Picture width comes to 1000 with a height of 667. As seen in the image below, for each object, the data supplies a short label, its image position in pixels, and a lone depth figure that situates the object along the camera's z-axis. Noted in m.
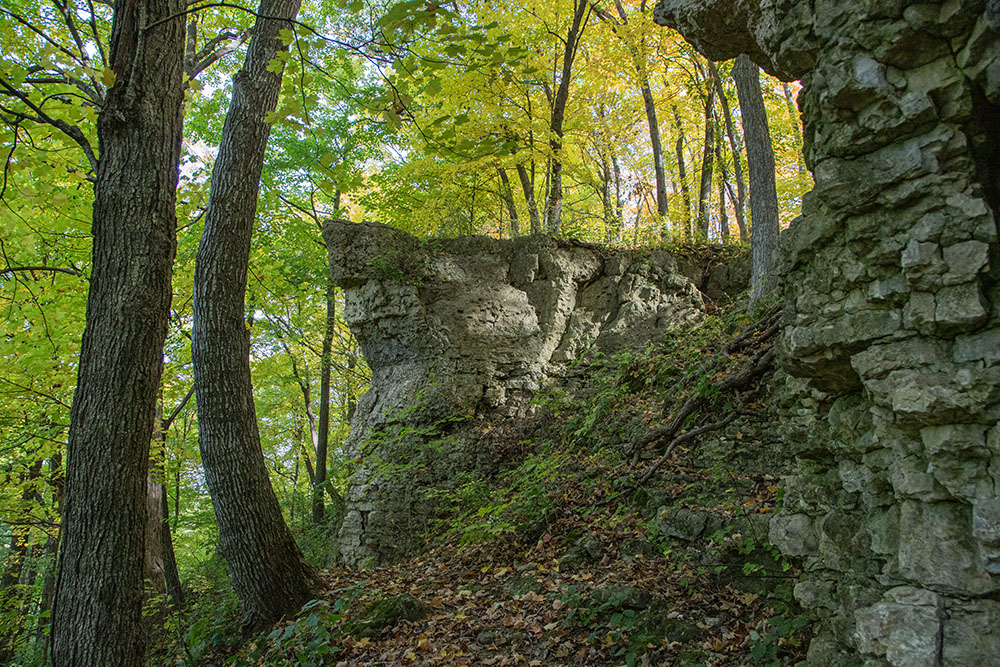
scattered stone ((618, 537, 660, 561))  5.09
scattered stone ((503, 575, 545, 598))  5.11
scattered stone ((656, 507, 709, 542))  4.94
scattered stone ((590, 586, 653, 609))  4.33
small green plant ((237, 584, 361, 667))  4.25
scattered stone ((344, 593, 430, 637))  4.97
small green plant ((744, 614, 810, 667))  3.55
